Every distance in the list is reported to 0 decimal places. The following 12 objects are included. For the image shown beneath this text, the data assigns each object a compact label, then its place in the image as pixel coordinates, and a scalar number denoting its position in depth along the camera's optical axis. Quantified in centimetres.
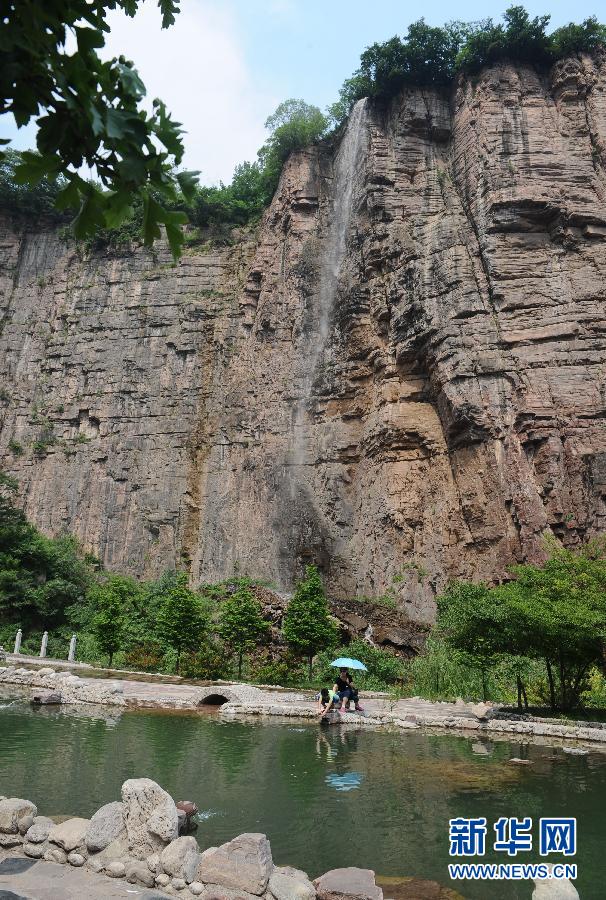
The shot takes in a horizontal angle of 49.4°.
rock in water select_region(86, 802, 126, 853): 544
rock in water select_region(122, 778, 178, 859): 557
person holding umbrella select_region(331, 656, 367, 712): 1458
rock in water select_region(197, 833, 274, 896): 493
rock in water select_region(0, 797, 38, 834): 571
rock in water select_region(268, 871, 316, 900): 484
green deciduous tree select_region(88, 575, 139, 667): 2194
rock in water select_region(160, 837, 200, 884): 510
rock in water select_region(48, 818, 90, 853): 545
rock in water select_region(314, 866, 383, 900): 483
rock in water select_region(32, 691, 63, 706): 1477
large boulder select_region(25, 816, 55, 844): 556
